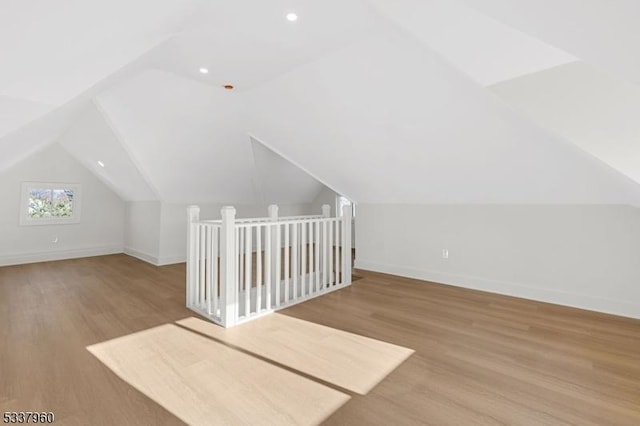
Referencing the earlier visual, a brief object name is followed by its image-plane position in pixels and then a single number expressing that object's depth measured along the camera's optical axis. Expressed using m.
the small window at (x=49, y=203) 5.60
